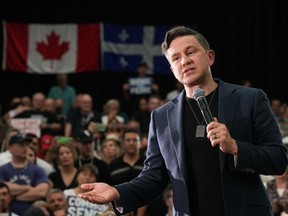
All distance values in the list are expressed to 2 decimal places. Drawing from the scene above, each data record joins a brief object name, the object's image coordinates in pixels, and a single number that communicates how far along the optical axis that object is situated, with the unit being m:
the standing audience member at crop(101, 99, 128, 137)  10.47
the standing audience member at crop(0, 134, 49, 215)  7.60
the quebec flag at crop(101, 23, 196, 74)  14.52
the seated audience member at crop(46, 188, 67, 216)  7.11
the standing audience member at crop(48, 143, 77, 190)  7.82
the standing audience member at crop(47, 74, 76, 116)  13.52
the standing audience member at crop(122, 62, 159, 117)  12.96
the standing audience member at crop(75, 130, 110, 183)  7.93
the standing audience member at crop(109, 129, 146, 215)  7.98
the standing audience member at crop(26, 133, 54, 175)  8.43
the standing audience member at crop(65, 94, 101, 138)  11.12
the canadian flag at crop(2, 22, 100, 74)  14.48
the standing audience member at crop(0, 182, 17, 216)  7.00
